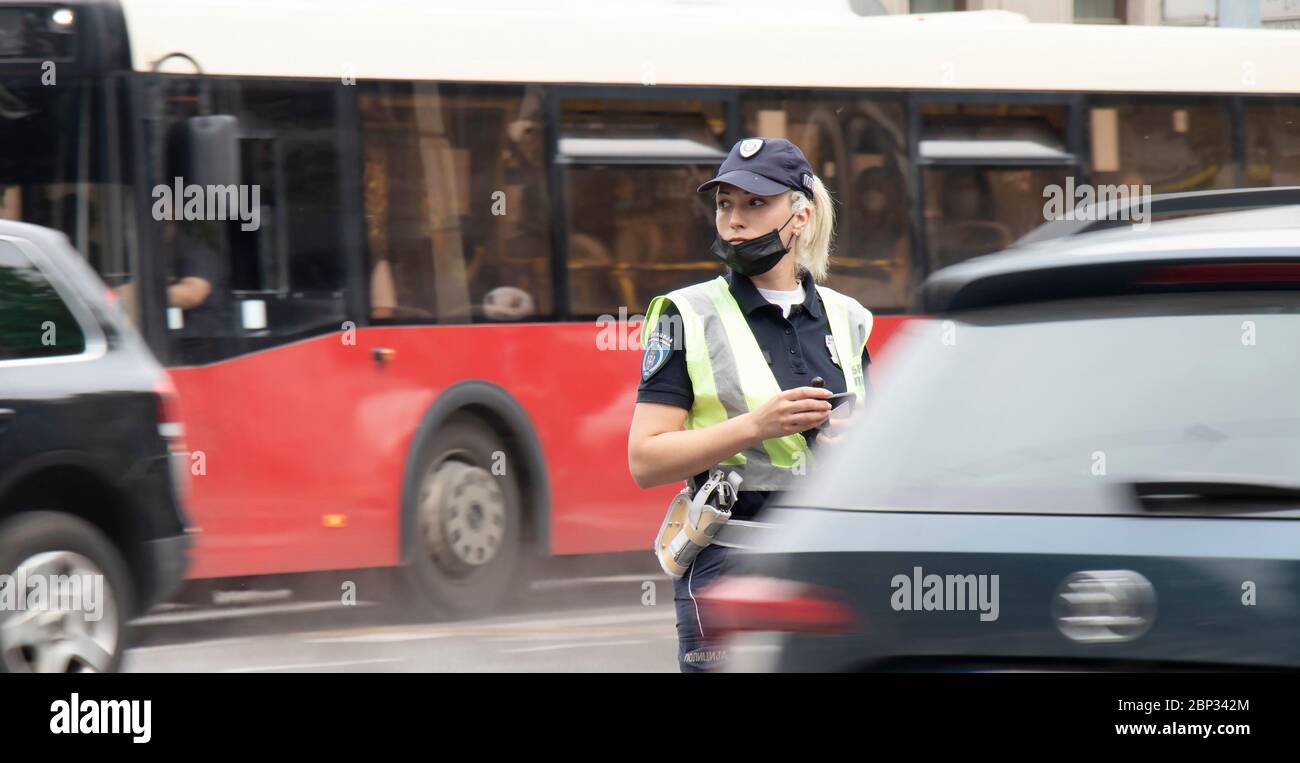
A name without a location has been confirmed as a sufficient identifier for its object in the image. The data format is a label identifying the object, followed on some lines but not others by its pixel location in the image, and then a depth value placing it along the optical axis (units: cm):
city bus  2059
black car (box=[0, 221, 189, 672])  1547
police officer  843
